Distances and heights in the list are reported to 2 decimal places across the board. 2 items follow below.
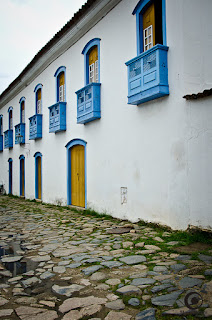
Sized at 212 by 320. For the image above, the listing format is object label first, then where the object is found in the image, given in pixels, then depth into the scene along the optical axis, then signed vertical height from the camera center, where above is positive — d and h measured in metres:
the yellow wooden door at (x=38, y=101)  14.13 +3.36
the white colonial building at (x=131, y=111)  5.76 +1.53
